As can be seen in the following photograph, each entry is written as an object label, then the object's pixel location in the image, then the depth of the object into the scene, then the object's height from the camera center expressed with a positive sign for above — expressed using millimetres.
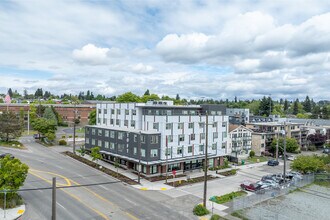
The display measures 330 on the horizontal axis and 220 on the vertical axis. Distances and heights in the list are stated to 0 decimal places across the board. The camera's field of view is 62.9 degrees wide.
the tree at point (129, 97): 92188 +2703
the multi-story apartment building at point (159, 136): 45812 -5635
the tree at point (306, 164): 48562 -10253
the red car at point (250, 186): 40469 -12047
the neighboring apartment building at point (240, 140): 66250 -8437
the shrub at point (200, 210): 30344 -11818
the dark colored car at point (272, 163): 60231 -12450
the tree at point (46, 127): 69188 -6251
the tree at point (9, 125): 64875 -5303
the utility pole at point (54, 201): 18903 -6910
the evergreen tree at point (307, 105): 192000 +1969
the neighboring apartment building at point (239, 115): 84156 -3370
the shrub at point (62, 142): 70500 -9980
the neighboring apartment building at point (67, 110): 103375 -2672
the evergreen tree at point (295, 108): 180750 -306
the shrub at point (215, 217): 28759 -11905
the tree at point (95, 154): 47906 -8811
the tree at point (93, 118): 86000 -4418
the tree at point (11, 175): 28953 -7839
